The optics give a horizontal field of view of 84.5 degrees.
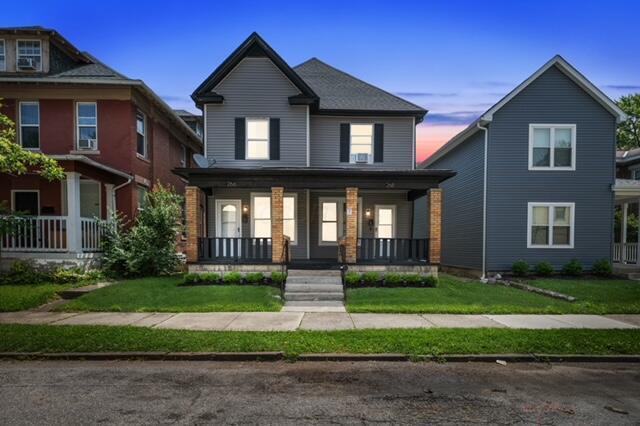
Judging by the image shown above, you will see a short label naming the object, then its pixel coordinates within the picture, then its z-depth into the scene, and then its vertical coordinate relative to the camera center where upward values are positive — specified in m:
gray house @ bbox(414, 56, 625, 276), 14.08 +1.09
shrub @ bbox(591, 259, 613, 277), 13.60 -2.55
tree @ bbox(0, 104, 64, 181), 9.58 +1.12
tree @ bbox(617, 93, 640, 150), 31.98 +6.90
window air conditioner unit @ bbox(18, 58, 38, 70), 13.67 +5.26
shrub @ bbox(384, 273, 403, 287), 10.97 -2.46
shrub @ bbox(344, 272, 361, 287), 10.83 -2.40
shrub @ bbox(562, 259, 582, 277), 13.52 -2.54
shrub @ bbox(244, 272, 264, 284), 11.05 -2.43
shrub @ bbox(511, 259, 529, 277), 13.55 -2.56
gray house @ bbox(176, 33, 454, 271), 11.62 +0.93
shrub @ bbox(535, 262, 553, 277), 13.53 -2.57
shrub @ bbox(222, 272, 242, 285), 11.03 -2.46
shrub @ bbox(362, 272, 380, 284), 11.03 -2.41
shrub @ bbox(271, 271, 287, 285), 10.94 -2.41
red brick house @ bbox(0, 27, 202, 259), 13.50 +3.15
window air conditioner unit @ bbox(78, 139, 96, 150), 13.89 +2.20
